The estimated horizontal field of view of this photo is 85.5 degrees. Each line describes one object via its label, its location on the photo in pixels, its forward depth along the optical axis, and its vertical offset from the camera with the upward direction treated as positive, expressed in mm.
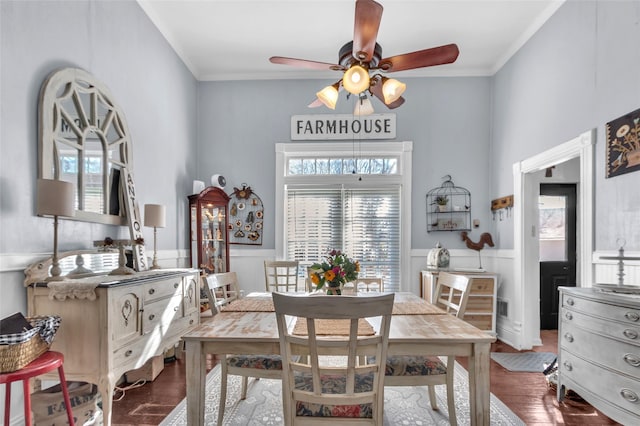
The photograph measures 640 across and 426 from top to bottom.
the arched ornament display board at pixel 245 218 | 4562 -26
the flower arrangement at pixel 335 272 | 2137 -345
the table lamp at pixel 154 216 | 3025 -5
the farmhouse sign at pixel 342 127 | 4527 +1183
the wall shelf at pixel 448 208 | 4465 +120
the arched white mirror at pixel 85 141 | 2137 +528
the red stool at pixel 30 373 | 1388 -656
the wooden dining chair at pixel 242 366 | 1965 -863
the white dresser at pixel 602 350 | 1896 -810
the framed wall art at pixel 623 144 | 2326 +520
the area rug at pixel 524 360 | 3174 -1394
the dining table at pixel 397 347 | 1552 -593
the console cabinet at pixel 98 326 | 1908 -633
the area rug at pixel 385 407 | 2221 -1317
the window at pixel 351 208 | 4551 +111
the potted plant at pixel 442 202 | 4441 +196
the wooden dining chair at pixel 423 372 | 1844 -840
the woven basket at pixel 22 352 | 1394 -583
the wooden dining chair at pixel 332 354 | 1281 -579
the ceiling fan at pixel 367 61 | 2031 +1048
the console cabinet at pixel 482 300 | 3929 -945
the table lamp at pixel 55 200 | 1903 +85
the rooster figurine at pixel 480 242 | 4336 -307
